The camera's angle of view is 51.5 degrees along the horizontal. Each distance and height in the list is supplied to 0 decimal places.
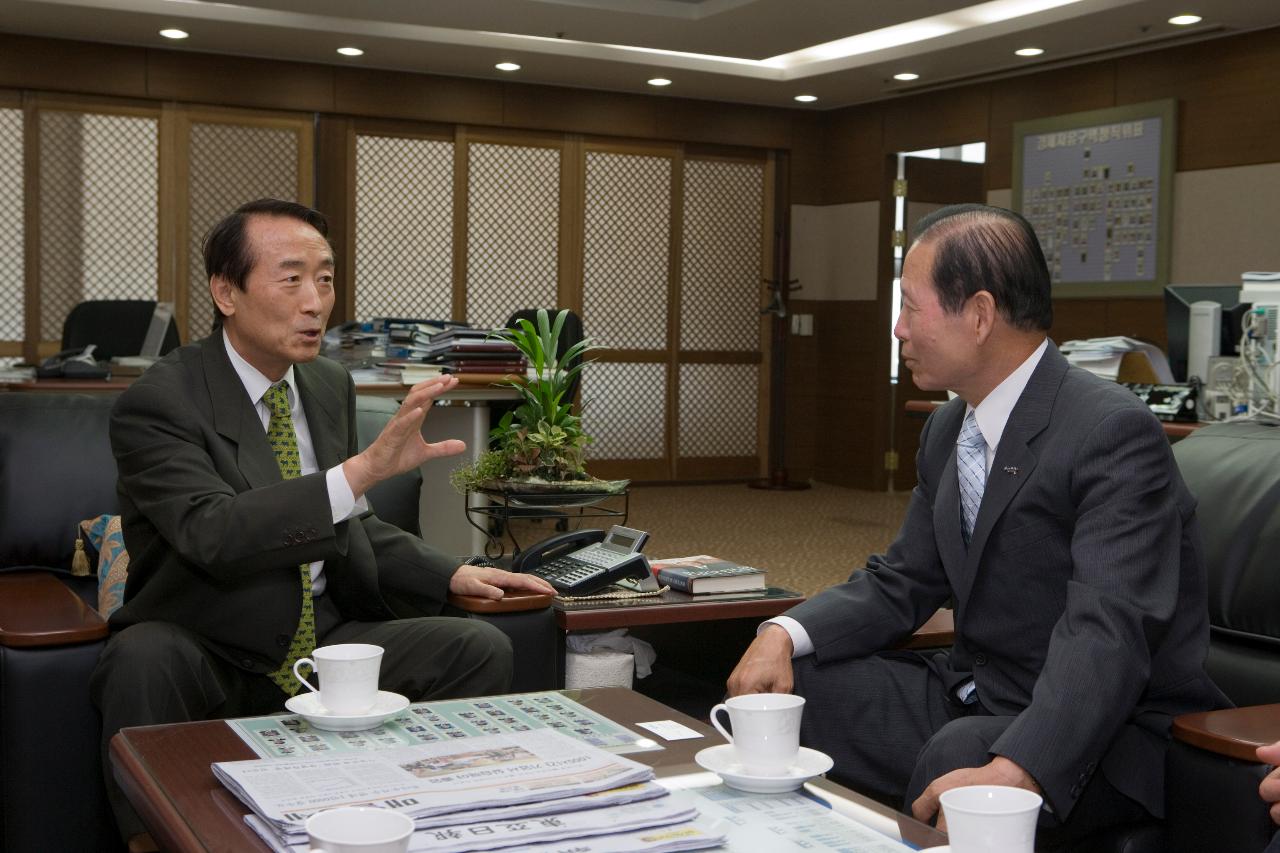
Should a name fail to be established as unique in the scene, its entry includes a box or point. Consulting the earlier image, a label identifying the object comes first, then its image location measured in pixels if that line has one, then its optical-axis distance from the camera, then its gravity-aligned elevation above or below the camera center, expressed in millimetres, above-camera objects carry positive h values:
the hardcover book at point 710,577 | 2914 -532
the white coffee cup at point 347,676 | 1731 -450
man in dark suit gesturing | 2309 -352
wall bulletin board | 7184 +841
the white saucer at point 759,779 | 1541 -510
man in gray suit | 1858 -395
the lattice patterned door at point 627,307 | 8930 +204
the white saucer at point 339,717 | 1721 -497
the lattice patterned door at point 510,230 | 8594 +685
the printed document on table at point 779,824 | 1407 -536
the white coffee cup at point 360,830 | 1138 -442
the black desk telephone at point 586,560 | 2826 -495
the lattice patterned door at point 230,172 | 7949 +970
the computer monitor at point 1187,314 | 4211 +98
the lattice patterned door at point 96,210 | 7660 +697
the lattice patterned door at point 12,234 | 7547 +541
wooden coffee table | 1431 -542
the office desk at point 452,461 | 5402 -529
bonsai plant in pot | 3273 -275
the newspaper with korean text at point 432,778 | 1420 -507
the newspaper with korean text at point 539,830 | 1328 -510
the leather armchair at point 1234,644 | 1793 -513
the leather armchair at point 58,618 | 2381 -555
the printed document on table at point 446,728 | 1687 -530
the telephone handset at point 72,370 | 5402 -166
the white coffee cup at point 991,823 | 1193 -434
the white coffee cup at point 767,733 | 1553 -465
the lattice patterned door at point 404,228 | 8305 +669
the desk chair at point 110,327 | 6633 +15
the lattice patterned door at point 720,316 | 9258 +153
